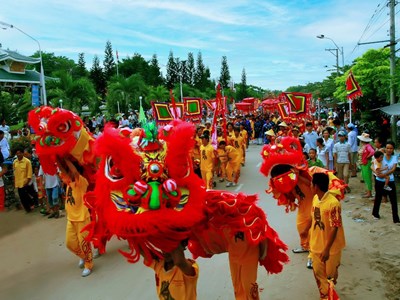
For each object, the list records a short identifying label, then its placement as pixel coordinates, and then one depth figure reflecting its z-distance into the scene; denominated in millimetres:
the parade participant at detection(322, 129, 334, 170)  9602
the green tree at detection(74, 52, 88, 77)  53662
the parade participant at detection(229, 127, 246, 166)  12534
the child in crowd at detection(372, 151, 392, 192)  7164
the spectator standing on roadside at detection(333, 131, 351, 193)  9359
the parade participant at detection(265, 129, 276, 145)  10438
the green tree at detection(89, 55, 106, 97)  51594
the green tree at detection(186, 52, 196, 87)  66750
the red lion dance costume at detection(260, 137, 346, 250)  4805
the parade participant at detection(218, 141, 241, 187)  10680
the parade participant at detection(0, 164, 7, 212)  7640
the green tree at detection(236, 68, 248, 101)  72688
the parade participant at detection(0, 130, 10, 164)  10383
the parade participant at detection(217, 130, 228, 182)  10654
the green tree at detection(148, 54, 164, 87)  55594
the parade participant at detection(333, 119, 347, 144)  10080
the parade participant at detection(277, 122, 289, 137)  11430
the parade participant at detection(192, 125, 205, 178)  9852
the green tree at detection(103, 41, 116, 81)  53000
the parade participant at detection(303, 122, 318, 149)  10461
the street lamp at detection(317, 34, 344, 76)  37741
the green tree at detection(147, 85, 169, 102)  41259
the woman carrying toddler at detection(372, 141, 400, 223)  7054
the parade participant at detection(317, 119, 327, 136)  14304
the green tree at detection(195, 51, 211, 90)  66750
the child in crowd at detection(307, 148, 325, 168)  6545
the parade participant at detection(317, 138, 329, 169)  9592
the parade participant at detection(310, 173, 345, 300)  3881
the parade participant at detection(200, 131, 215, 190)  9797
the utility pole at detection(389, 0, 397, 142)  15291
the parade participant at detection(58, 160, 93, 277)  5316
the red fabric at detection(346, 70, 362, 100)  12914
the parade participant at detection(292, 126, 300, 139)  10584
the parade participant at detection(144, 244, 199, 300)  3008
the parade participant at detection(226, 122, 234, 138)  12856
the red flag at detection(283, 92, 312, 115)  12273
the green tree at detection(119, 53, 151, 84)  55969
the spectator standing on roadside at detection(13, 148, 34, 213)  8758
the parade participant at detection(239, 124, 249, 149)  12953
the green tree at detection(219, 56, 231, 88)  73312
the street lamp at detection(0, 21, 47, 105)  19395
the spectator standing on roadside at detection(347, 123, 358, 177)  10484
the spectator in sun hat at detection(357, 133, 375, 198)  8633
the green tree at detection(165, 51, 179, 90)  60094
